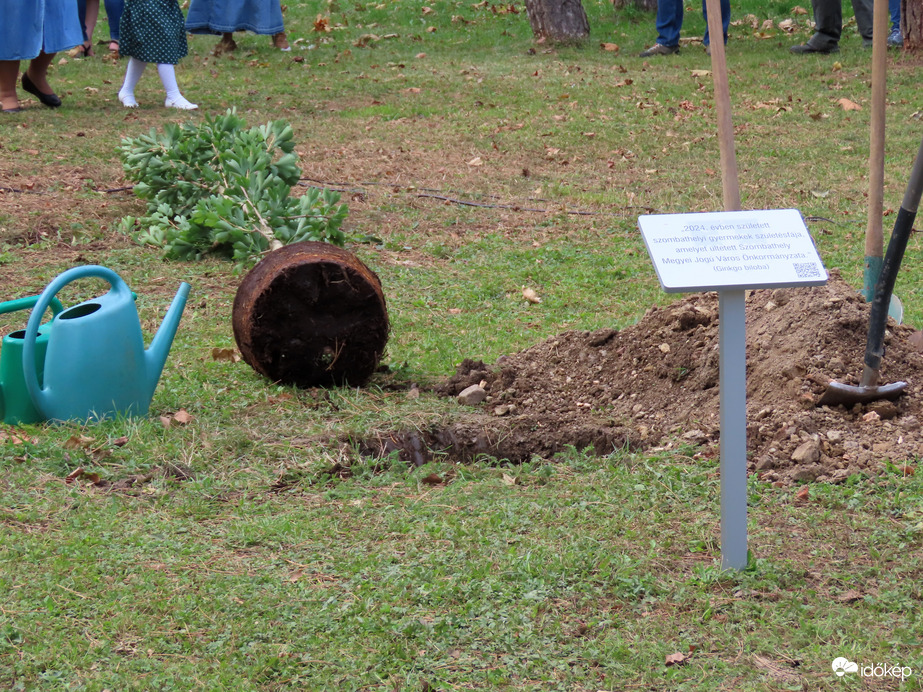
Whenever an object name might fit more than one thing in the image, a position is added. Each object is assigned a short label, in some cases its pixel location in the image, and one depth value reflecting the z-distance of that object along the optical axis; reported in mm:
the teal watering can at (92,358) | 7645
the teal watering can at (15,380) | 7871
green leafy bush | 11469
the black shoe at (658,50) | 26312
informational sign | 5320
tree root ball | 8664
